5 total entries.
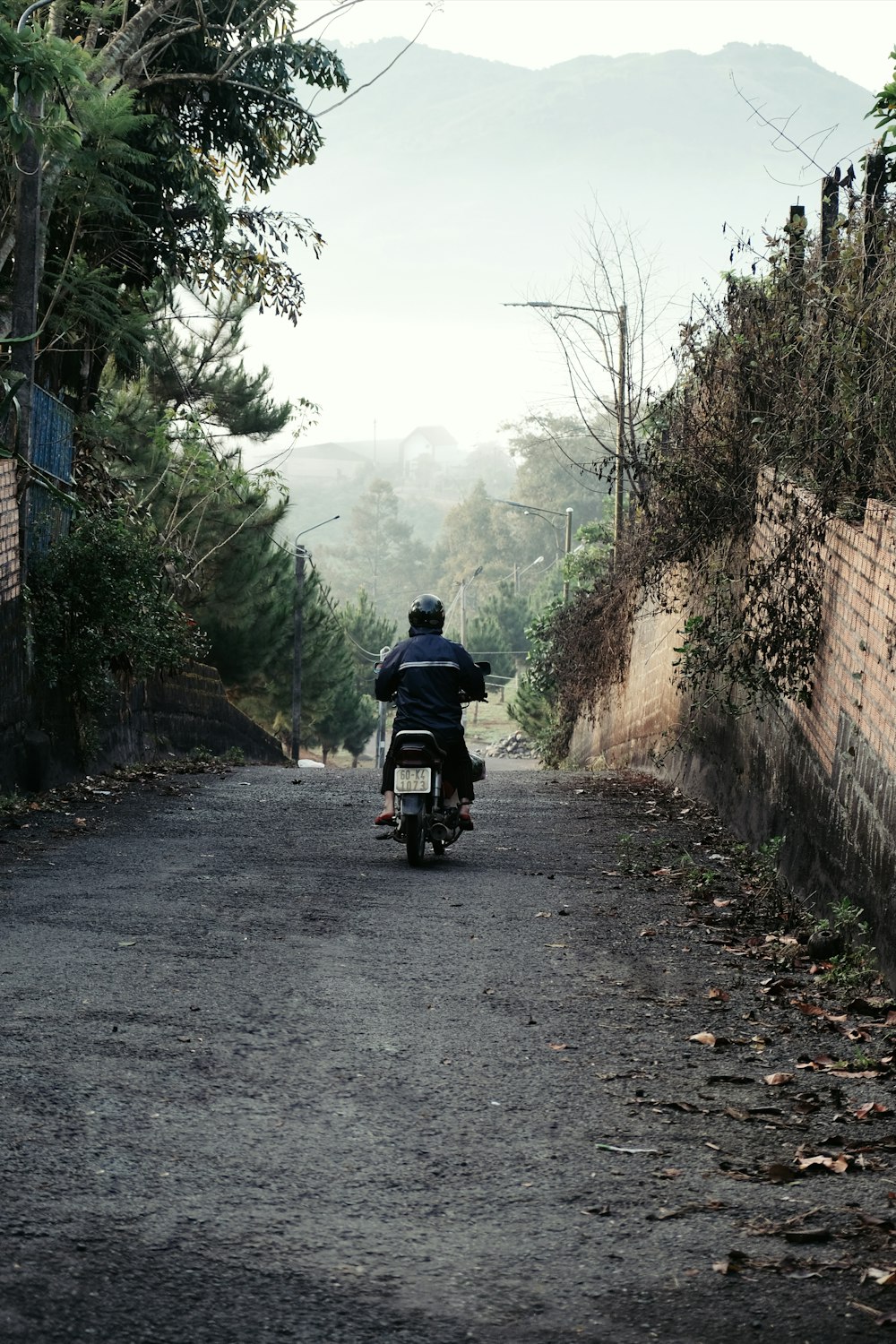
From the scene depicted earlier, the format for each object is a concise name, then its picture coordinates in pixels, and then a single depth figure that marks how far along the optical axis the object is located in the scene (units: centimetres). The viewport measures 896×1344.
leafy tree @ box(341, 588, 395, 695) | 6775
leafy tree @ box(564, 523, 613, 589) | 2928
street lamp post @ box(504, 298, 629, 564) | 1712
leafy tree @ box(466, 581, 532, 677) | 8194
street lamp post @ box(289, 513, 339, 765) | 4012
